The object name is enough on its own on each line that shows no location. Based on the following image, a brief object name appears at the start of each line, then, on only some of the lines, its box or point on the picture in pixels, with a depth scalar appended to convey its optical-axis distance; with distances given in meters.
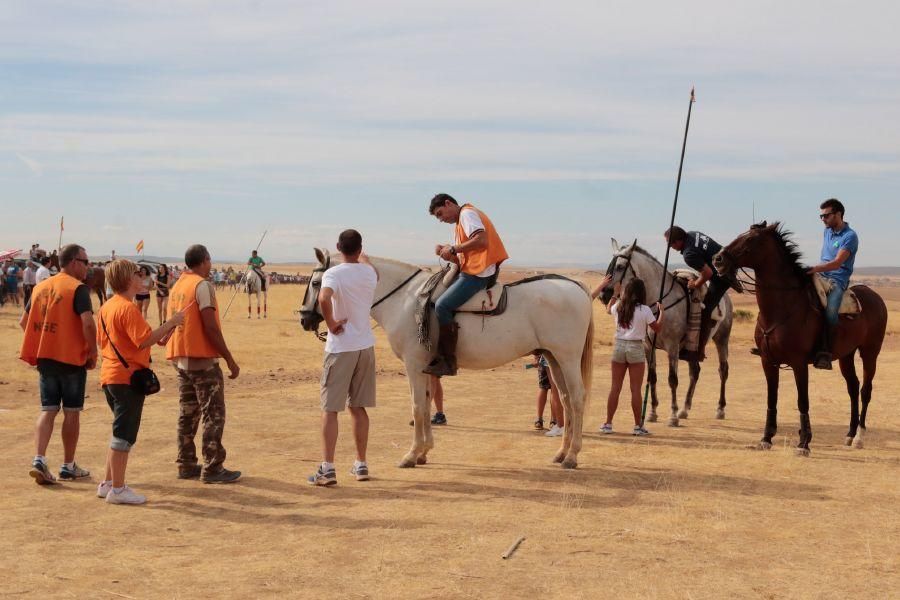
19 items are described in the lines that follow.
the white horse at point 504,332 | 9.56
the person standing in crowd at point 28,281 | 29.67
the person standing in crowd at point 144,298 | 24.31
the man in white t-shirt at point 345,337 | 8.47
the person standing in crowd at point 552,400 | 11.45
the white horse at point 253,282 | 33.34
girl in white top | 11.76
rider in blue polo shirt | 10.90
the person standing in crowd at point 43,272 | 21.31
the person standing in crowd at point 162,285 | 25.77
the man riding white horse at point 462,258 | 9.20
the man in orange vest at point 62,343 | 8.21
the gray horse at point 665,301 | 12.59
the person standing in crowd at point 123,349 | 7.54
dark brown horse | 10.76
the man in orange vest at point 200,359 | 8.25
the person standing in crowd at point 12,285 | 37.00
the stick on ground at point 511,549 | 6.44
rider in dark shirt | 12.88
